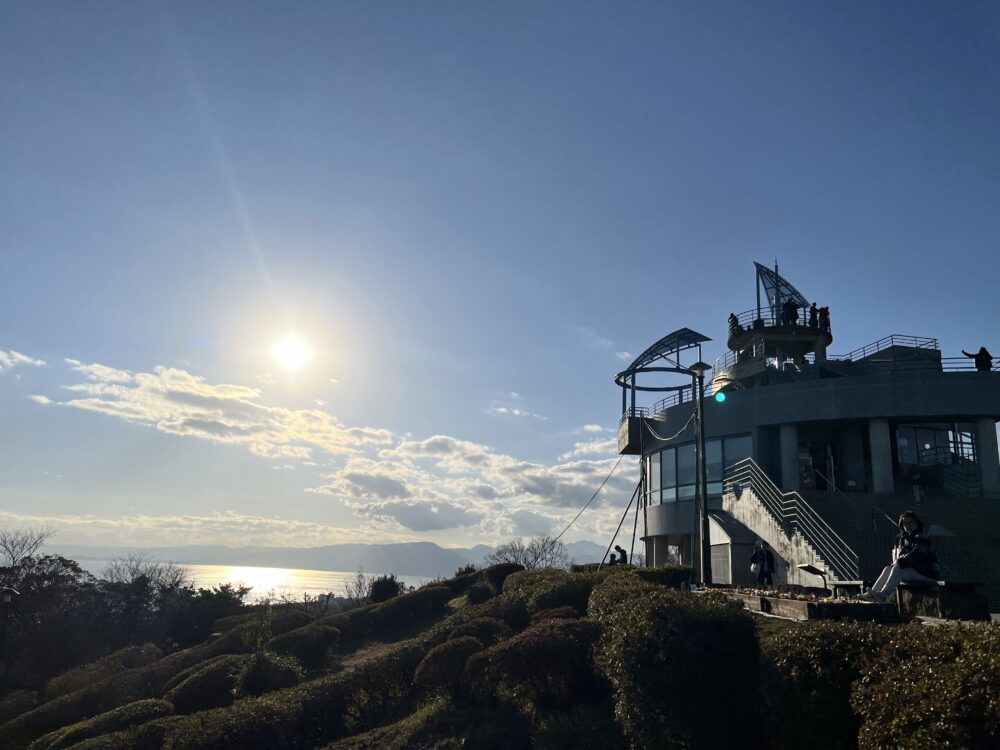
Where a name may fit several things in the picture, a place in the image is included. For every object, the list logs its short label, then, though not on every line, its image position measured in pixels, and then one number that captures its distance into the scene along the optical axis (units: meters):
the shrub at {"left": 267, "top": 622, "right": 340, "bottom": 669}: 22.86
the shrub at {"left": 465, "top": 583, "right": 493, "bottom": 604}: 28.06
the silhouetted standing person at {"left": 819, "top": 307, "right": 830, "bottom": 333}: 34.91
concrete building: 19.95
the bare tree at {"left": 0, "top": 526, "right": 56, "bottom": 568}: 36.78
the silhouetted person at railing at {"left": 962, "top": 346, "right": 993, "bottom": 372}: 26.69
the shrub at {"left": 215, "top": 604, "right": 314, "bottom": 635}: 27.23
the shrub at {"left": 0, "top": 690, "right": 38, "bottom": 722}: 24.72
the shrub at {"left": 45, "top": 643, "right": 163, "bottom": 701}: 26.03
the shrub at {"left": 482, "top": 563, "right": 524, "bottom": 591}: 29.52
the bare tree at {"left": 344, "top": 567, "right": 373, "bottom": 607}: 50.06
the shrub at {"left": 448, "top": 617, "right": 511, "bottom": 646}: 15.84
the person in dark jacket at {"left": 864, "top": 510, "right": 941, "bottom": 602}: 10.77
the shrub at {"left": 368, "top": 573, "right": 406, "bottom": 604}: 34.31
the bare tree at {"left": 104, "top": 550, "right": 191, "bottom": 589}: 38.94
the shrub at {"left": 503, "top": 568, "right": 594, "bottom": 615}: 17.41
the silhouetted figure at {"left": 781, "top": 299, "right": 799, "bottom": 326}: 34.88
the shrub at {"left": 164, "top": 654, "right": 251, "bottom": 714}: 20.27
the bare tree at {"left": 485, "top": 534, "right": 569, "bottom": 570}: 64.25
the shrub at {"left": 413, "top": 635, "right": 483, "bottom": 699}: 14.03
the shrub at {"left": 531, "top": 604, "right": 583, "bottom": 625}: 15.64
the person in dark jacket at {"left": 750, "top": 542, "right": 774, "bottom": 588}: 17.58
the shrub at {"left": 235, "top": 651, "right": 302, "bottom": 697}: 19.92
